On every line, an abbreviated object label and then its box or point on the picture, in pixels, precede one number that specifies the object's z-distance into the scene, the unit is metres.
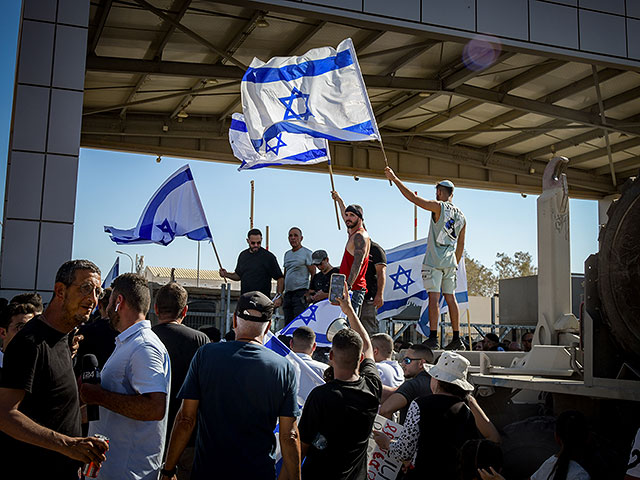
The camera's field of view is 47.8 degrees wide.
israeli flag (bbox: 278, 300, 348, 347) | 8.80
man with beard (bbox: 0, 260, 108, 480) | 3.53
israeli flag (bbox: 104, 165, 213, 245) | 11.27
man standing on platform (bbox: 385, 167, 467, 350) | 9.20
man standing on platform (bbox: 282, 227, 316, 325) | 11.80
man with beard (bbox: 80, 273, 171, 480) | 4.22
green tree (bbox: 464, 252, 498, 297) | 79.56
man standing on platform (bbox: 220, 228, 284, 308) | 11.41
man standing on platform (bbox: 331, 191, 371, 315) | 8.60
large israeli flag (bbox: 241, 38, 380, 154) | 9.41
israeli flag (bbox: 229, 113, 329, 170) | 9.99
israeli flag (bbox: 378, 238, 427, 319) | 13.37
